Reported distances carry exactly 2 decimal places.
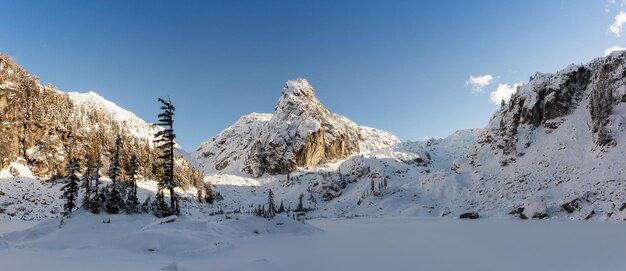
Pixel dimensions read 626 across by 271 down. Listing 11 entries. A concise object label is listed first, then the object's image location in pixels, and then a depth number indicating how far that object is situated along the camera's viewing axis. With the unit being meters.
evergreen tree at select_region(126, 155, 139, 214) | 47.36
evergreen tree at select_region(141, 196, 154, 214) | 47.41
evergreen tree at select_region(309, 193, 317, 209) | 154.21
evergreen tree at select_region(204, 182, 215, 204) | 153.00
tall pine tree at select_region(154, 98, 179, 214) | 33.75
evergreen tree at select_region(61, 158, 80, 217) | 50.09
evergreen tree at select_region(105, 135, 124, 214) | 38.56
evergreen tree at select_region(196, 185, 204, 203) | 147.62
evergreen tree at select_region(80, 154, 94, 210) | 49.03
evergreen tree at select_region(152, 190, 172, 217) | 37.49
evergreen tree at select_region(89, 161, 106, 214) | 32.31
